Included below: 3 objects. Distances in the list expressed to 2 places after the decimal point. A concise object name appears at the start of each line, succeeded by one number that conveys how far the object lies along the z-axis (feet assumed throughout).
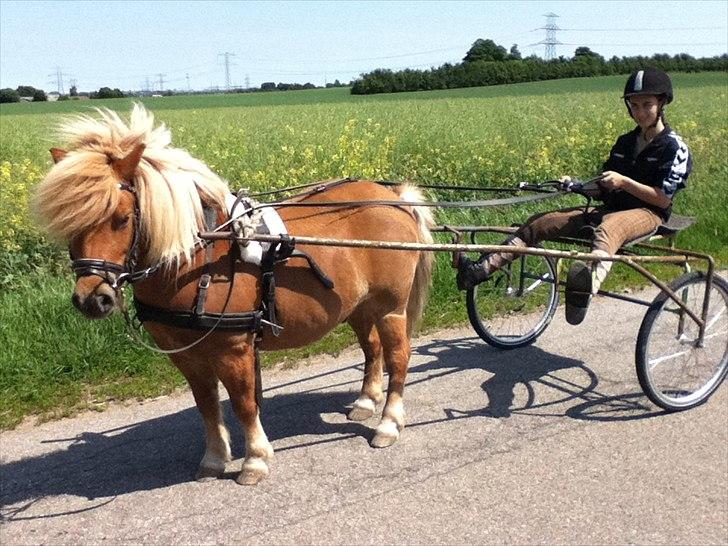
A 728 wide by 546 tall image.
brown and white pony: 9.51
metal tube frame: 11.00
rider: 14.34
